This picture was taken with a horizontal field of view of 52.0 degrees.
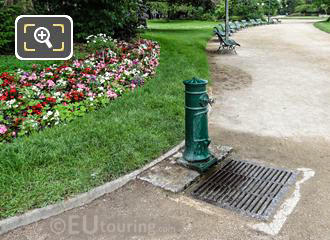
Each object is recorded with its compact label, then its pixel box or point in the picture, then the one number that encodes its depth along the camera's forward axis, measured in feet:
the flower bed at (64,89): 16.57
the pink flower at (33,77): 20.93
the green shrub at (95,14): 34.12
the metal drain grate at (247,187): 11.44
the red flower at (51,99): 18.27
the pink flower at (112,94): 20.16
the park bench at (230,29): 72.13
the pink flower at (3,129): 15.00
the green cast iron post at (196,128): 13.04
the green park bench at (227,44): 44.21
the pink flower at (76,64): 23.68
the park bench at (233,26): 82.72
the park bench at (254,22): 107.74
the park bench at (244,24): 96.78
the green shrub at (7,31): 28.95
